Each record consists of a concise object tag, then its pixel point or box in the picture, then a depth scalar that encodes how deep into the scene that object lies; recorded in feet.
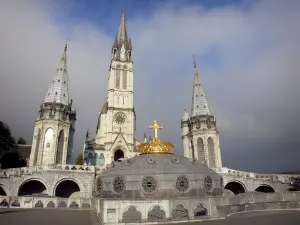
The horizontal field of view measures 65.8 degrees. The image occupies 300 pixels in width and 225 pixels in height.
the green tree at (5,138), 162.15
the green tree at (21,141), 242.04
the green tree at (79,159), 254.88
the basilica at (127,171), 47.52
